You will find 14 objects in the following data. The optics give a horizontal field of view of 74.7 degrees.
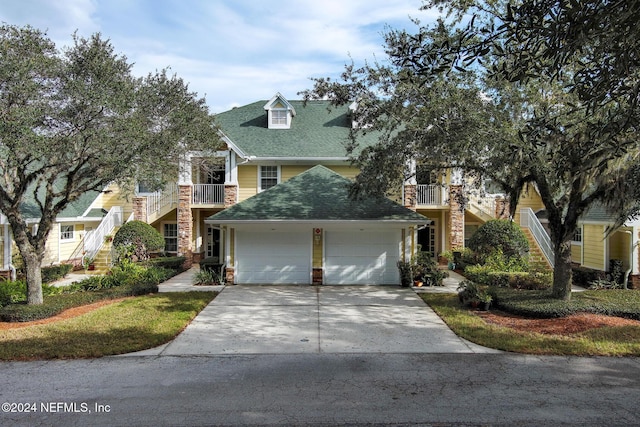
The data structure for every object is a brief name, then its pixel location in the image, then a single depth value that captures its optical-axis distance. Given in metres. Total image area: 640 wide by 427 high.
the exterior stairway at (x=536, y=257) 16.66
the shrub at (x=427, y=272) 14.69
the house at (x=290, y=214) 15.02
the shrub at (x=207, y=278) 14.97
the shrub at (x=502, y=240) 16.11
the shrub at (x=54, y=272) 15.28
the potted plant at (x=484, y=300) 10.77
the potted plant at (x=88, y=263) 17.88
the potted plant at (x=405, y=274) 14.51
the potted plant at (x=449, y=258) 18.69
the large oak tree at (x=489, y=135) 7.60
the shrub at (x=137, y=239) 17.70
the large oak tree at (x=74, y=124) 8.41
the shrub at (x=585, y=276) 14.58
